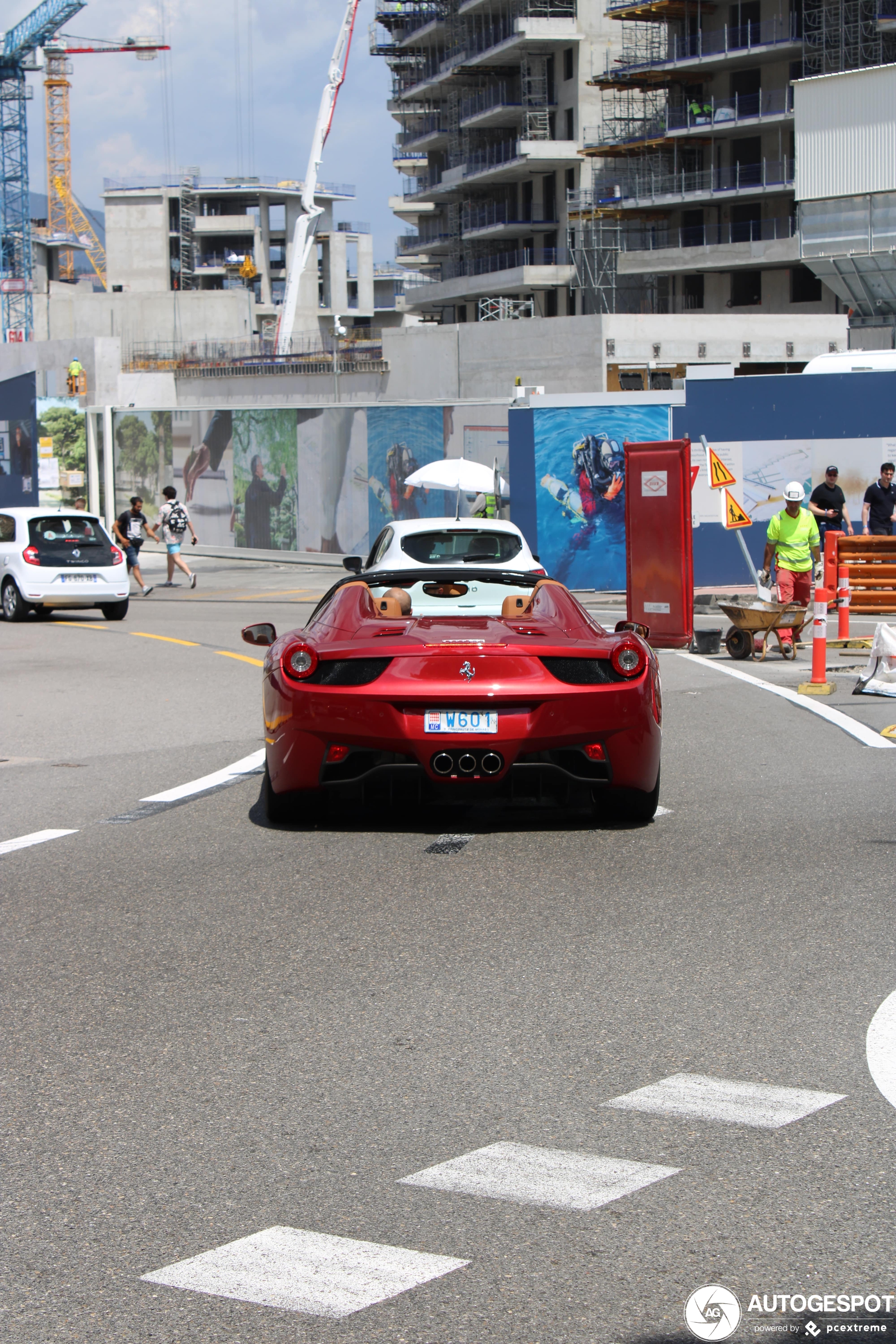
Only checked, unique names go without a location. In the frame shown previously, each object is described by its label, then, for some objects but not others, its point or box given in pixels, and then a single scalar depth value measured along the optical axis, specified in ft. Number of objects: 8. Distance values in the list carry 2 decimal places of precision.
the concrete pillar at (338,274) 421.18
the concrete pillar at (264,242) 451.94
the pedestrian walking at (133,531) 89.76
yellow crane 496.23
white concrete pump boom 288.10
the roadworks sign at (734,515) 65.26
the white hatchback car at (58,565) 72.95
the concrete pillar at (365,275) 422.00
